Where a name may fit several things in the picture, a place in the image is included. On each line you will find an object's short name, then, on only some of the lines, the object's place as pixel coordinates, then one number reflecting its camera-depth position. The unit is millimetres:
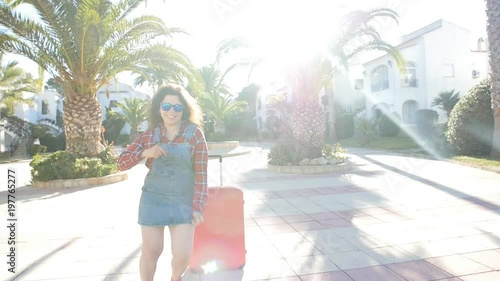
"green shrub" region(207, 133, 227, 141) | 23609
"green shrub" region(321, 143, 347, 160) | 11531
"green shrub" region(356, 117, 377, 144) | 21969
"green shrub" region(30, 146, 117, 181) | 9336
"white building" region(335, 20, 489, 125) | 26734
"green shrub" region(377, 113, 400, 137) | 25500
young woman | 2537
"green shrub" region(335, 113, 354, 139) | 29572
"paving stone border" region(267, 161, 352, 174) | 10508
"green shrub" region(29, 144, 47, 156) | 25797
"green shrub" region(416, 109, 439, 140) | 23422
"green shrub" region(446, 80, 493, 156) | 12727
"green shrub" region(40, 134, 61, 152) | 28719
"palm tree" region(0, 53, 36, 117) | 25141
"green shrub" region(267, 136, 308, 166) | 11234
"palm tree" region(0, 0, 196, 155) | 9016
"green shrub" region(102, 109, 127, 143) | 34719
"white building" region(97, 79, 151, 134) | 43125
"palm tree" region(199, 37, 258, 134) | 11289
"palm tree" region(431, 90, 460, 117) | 22969
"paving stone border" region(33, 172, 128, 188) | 9234
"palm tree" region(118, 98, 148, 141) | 27797
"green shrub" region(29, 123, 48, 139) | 28453
